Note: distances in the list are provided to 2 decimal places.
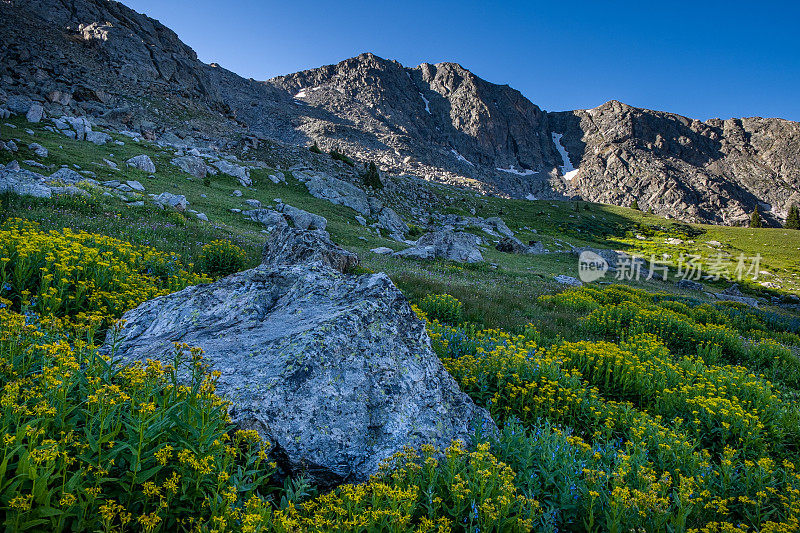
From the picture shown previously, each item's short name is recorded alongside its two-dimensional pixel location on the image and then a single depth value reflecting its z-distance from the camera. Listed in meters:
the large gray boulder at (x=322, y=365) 3.62
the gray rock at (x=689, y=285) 37.00
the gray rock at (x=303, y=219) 27.00
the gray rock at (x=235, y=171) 37.72
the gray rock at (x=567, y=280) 25.30
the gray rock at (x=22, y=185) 12.10
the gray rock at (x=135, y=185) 22.47
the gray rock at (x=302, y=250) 11.30
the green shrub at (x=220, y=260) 10.40
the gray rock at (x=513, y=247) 45.47
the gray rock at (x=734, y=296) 28.41
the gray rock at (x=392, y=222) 40.40
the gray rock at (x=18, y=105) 32.78
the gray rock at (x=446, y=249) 23.93
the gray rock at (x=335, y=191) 41.53
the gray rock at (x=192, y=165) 34.00
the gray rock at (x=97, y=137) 32.38
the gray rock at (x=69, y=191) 13.71
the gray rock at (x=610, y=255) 45.08
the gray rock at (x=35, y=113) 32.22
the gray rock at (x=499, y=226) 59.54
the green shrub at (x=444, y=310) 10.51
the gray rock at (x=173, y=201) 18.58
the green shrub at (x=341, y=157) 58.88
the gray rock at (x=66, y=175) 19.43
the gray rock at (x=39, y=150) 21.88
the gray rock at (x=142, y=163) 28.70
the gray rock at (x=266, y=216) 26.22
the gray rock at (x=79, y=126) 32.66
